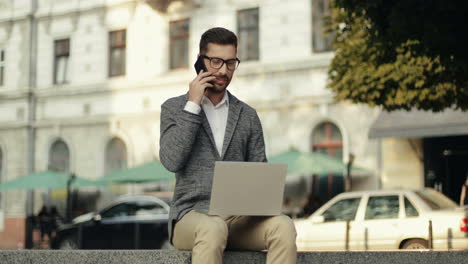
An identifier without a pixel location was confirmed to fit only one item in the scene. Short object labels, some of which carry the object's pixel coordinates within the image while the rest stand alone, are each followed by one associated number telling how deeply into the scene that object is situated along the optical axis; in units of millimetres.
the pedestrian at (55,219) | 21516
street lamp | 20000
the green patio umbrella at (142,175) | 19641
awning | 18250
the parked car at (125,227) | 16516
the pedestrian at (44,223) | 21291
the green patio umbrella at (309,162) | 18844
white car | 12375
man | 4102
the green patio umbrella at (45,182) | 21341
